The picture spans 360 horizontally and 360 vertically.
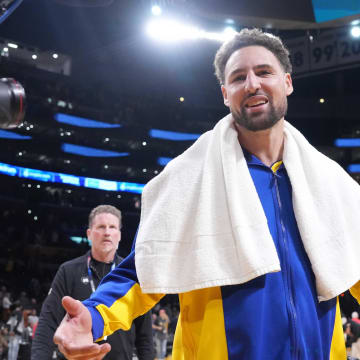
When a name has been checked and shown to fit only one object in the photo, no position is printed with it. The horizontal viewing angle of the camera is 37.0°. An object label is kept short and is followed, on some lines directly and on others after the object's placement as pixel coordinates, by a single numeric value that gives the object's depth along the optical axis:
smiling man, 1.70
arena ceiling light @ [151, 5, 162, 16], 8.29
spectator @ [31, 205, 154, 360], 3.86
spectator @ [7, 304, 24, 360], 9.69
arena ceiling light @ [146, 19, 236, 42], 8.36
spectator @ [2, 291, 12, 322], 15.23
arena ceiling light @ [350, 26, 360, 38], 11.98
